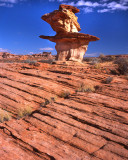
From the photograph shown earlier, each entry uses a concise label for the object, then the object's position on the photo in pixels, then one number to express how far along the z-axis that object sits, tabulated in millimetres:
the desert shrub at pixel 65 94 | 4934
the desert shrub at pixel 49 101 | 4430
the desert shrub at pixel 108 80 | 5730
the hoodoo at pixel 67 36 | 13868
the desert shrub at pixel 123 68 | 7542
